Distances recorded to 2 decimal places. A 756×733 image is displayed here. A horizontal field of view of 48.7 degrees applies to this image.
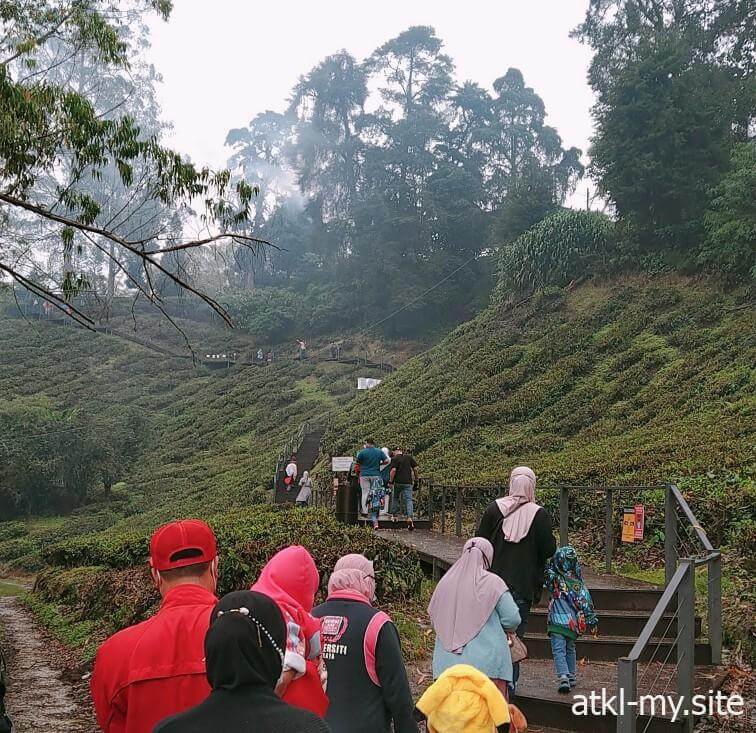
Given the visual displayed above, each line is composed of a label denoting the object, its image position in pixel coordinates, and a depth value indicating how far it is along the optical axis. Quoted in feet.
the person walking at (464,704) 10.44
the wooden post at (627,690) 12.94
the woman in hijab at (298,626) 9.27
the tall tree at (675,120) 100.99
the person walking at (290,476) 81.41
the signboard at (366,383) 135.23
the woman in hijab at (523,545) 19.24
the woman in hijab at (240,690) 7.33
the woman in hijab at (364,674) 12.16
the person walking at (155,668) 9.06
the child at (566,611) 18.80
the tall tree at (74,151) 29.01
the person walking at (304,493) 71.87
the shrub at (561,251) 111.04
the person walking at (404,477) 47.49
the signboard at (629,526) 28.66
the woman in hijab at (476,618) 15.28
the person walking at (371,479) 45.68
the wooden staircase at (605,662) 18.45
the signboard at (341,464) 53.93
